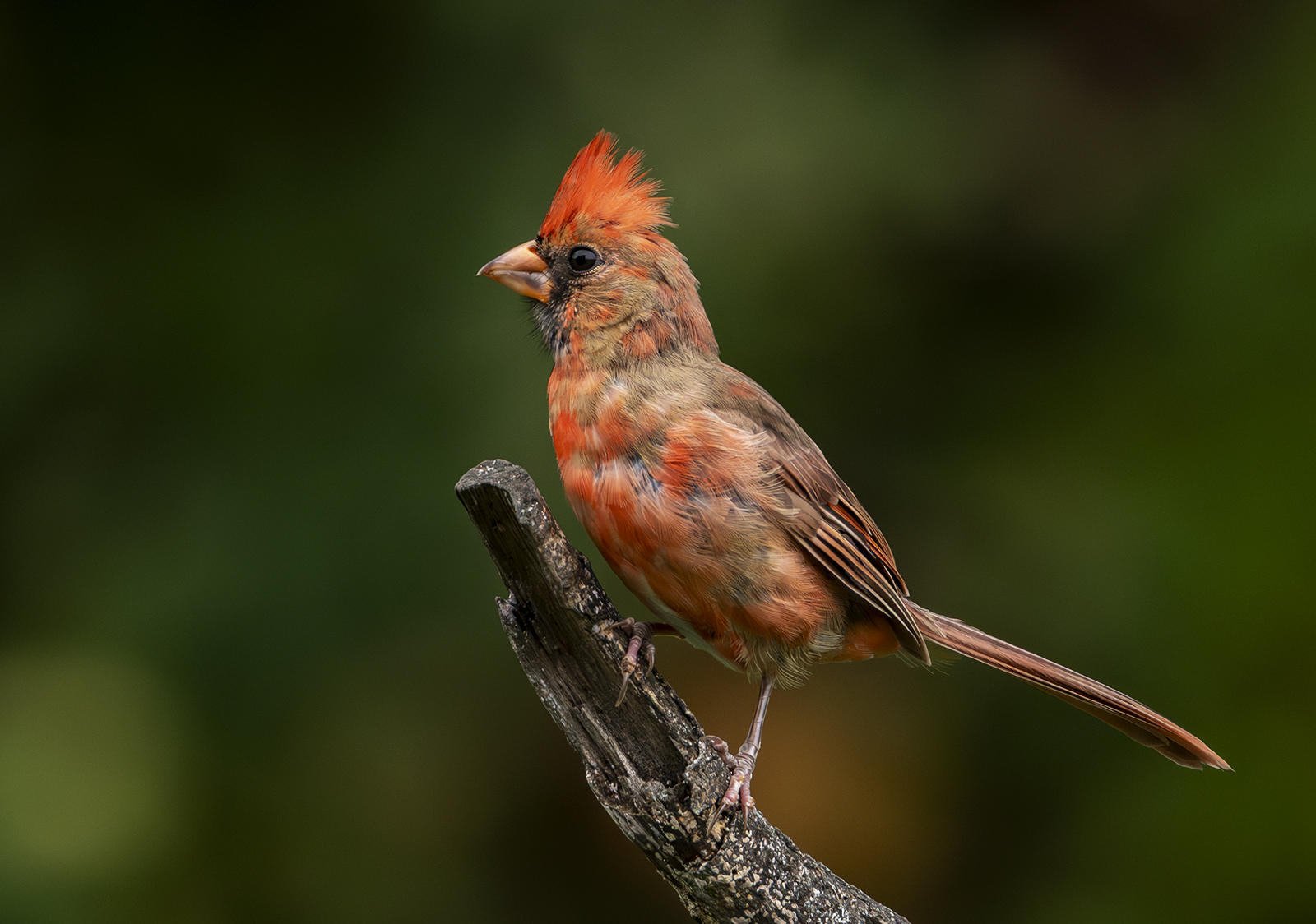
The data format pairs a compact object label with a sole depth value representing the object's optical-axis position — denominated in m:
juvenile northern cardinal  5.07
